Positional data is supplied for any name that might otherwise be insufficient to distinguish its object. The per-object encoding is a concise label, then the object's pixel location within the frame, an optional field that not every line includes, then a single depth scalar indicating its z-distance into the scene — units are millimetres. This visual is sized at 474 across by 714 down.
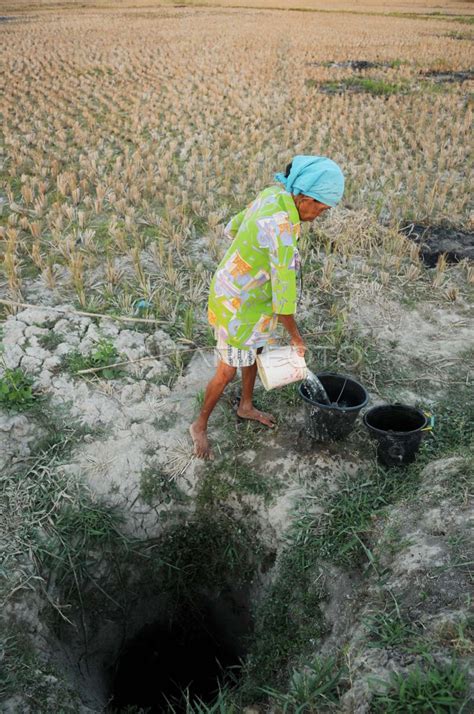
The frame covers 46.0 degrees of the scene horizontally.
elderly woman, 2359
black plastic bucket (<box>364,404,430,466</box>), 2865
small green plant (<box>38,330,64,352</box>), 3832
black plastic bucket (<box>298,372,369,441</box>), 2895
